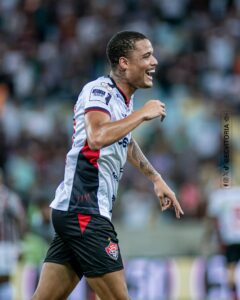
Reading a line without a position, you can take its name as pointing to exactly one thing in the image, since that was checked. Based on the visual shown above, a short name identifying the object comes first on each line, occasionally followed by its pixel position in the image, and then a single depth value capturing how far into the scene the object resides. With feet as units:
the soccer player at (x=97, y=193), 43.55
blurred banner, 82.33
